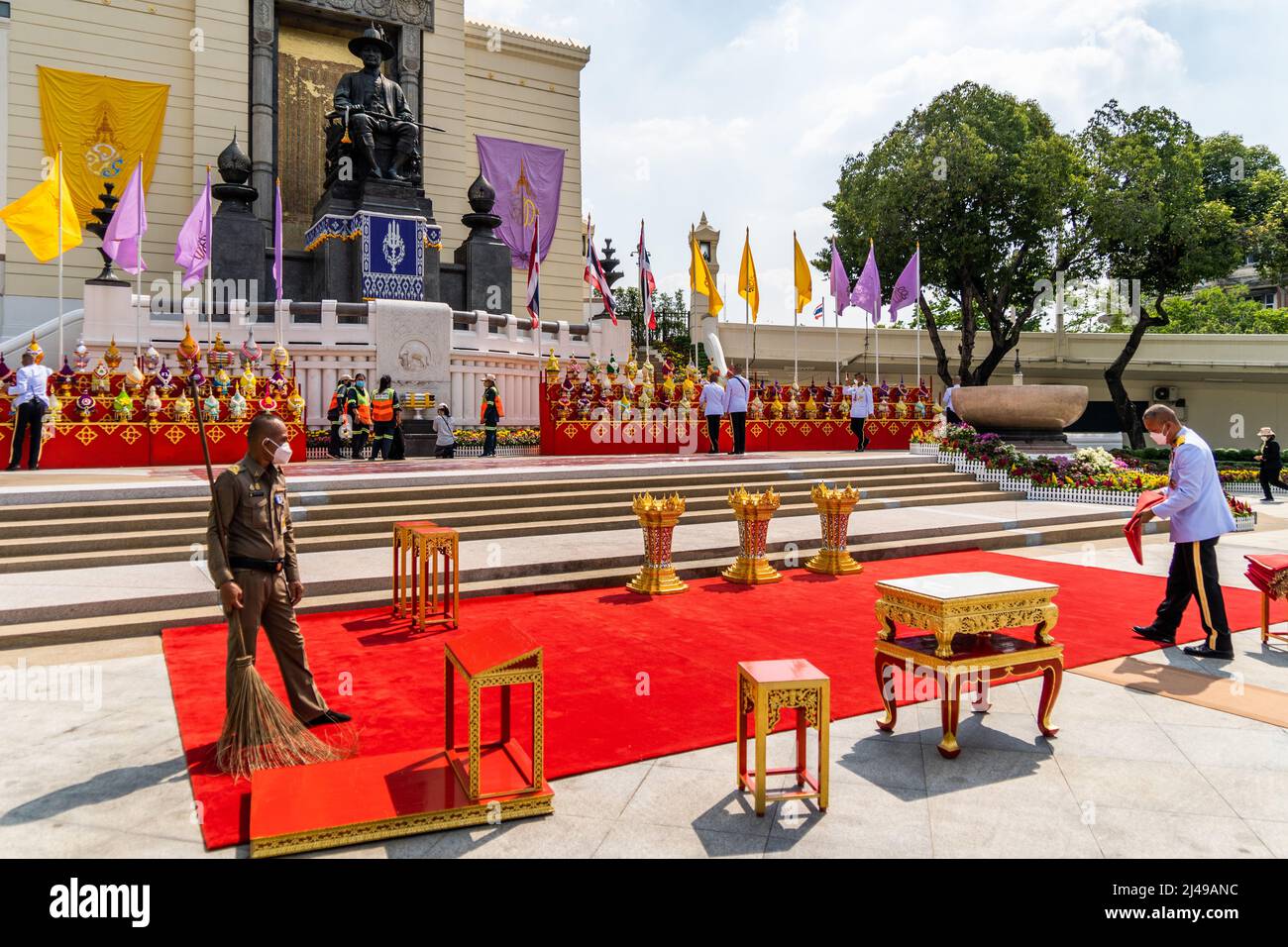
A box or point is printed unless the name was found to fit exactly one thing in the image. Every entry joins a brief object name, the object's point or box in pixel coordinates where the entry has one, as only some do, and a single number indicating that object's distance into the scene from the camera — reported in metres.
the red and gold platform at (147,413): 14.80
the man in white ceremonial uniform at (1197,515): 6.59
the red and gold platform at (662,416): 19.80
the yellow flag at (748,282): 23.78
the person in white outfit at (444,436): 18.47
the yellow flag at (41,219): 15.50
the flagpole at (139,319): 18.09
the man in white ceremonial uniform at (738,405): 18.42
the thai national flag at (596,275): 24.67
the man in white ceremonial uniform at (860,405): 21.58
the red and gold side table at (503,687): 3.88
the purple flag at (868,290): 24.84
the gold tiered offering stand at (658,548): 8.80
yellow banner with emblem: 26.75
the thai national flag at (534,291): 21.97
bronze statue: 25.08
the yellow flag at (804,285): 24.70
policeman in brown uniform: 4.59
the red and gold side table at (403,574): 7.59
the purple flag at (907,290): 24.67
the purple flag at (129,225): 17.81
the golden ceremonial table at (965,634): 4.57
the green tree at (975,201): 28.81
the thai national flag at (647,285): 24.41
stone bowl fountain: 19.11
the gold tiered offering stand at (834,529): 9.95
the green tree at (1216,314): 46.75
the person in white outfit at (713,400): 17.81
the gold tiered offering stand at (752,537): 9.43
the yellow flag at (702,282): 22.59
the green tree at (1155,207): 28.75
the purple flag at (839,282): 25.09
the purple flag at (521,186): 32.88
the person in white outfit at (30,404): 13.34
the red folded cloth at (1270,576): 6.85
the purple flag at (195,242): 18.62
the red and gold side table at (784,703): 3.87
